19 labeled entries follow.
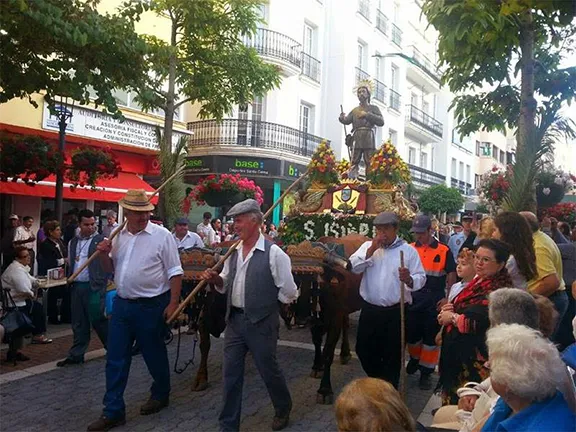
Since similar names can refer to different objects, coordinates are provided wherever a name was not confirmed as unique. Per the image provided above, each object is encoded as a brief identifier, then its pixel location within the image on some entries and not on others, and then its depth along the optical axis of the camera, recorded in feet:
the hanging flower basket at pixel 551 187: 37.58
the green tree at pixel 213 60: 42.29
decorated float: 28.02
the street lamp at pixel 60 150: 33.99
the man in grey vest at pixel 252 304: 15.31
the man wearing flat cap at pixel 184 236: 28.68
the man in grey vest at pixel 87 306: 22.15
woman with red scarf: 12.54
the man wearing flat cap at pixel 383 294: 17.12
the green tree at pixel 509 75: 15.29
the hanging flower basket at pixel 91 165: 35.65
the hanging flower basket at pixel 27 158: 31.37
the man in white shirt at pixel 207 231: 47.44
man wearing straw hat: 16.58
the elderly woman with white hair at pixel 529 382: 7.63
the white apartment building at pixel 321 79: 73.26
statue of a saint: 33.09
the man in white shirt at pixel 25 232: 32.10
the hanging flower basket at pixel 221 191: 38.11
